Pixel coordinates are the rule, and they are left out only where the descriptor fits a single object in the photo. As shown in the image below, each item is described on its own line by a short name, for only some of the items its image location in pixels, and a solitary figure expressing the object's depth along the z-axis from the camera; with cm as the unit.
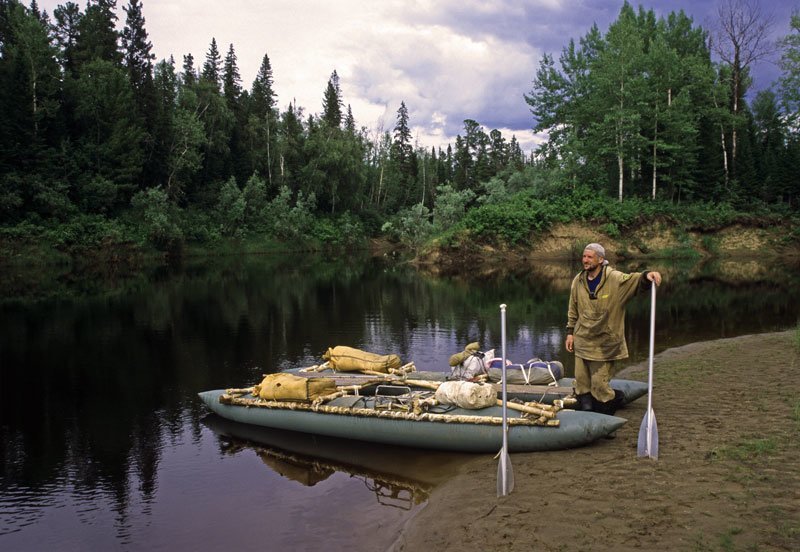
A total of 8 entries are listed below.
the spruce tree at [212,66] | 7056
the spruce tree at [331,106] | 7869
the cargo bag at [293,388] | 897
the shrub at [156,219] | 4894
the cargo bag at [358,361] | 1075
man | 740
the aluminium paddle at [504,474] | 604
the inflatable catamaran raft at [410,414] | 730
